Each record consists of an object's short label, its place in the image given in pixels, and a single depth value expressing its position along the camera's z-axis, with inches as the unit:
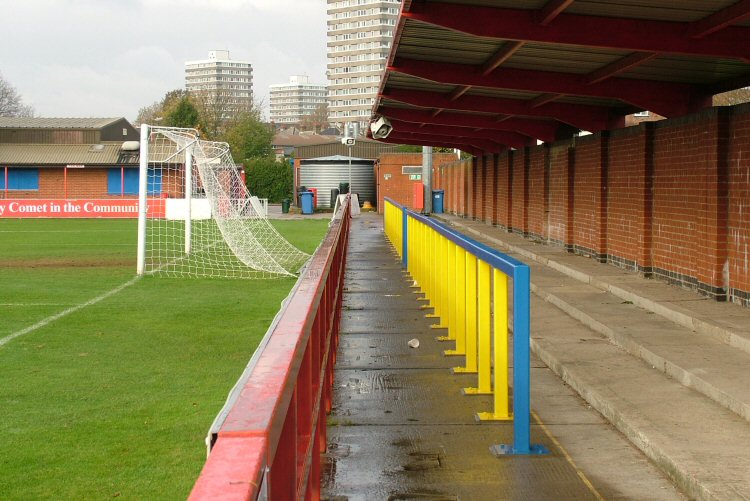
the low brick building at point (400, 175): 2015.3
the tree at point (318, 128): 7425.2
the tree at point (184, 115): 3430.1
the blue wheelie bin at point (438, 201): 1768.0
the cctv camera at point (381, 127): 947.3
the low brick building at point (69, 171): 2277.3
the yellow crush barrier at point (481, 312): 241.9
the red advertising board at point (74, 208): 1895.9
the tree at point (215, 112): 3971.5
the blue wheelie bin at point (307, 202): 2165.4
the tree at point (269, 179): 2827.3
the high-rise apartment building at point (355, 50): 7150.6
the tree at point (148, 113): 4649.9
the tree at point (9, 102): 4411.9
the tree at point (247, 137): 3789.4
